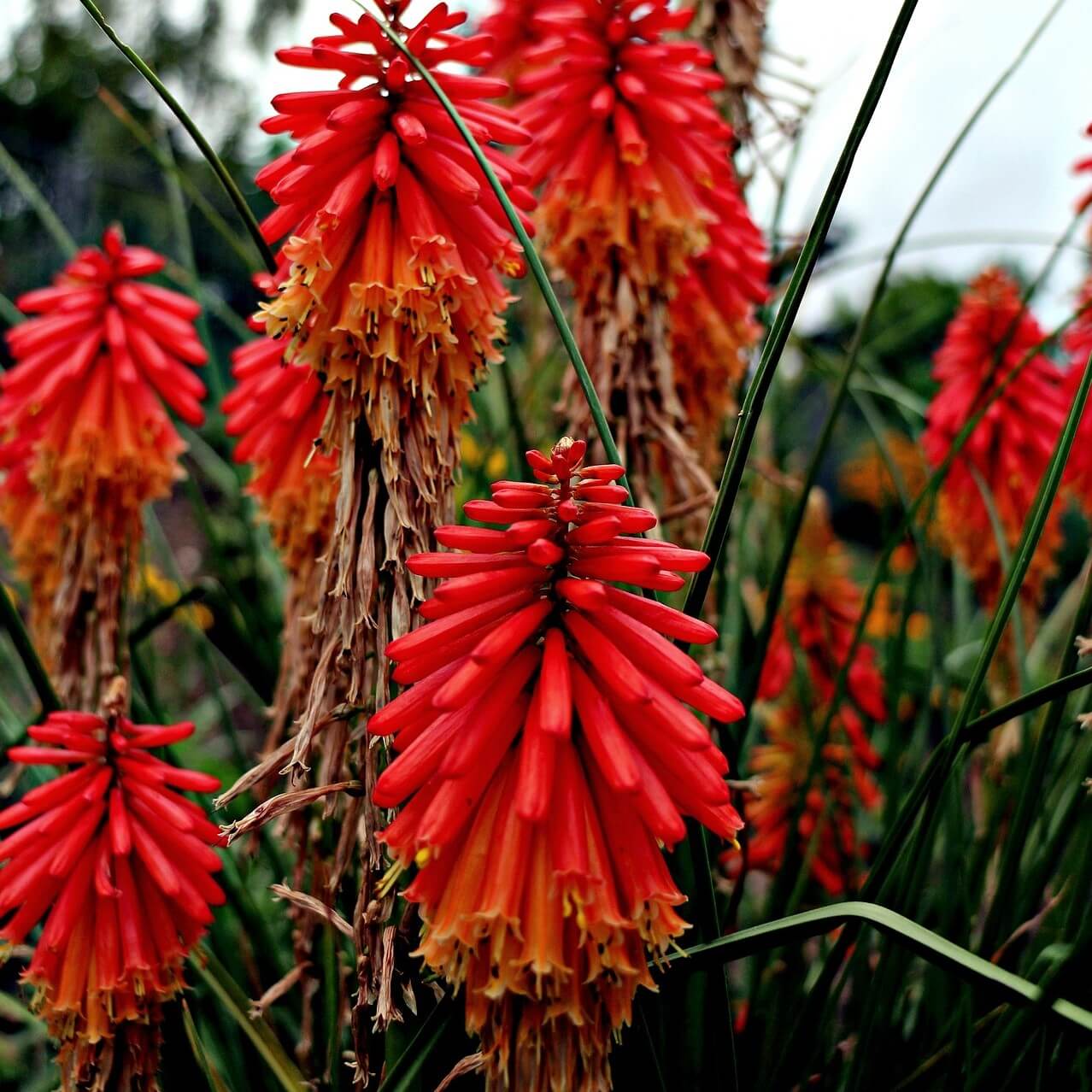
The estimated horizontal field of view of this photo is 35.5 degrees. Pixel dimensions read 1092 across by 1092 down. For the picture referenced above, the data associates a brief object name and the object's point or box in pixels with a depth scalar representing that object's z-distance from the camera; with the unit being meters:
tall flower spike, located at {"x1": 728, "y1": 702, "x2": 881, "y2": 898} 0.63
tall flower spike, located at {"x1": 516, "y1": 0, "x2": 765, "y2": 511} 0.51
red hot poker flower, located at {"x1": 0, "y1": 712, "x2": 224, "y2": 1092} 0.41
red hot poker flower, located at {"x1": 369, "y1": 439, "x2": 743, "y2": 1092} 0.36
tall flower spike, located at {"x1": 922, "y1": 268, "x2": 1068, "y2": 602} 0.67
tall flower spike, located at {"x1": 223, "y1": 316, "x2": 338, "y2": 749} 0.49
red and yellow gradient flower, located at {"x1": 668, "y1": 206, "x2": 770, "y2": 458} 0.56
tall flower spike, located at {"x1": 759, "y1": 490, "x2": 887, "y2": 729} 0.69
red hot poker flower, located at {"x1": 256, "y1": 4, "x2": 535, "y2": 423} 0.41
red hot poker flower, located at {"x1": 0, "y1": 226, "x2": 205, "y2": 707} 0.55
